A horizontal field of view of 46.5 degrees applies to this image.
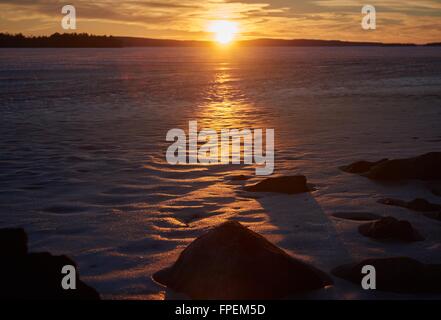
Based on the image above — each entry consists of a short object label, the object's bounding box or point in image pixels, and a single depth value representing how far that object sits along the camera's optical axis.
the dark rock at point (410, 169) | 7.85
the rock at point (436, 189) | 7.32
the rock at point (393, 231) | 5.59
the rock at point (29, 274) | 3.99
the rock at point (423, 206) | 6.39
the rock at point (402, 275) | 4.42
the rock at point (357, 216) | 6.36
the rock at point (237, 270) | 4.29
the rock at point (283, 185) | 7.48
